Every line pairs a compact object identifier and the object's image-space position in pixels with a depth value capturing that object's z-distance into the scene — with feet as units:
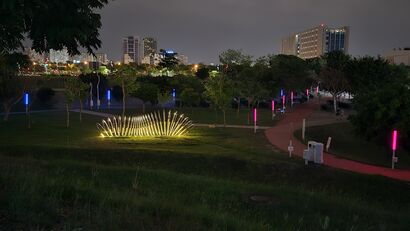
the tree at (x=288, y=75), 223.51
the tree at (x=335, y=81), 190.29
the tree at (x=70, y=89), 130.90
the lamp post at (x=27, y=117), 126.31
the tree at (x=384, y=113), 91.76
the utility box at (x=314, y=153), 75.81
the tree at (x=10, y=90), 124.86
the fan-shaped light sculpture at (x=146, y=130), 107.45
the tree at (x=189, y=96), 184.96
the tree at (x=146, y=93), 181.16
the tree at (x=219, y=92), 132.26
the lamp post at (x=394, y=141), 81.75
